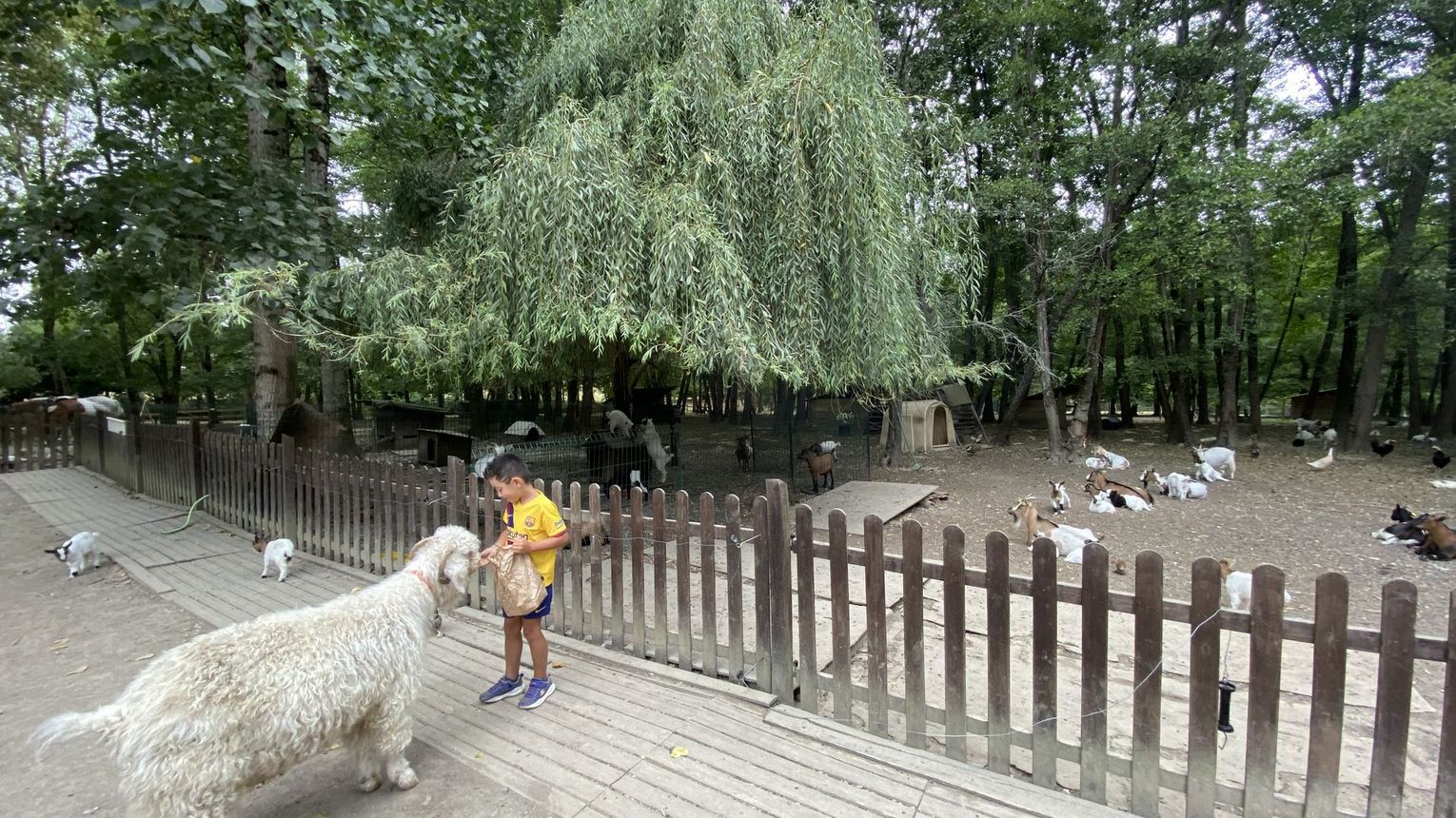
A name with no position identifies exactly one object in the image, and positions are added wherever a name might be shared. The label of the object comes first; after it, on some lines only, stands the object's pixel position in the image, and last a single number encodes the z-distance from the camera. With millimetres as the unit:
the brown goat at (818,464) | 10586
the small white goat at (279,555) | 5734
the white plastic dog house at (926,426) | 18062
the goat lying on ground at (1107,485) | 10445
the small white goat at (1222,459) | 12602
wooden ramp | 8816
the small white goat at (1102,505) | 9984
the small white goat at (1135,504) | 10048
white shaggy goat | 2189
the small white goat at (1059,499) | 9914
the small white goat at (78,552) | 6309
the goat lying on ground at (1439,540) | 7031
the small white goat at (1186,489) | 10781
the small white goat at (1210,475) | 12188
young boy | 3451
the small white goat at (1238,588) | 4984
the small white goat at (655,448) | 10219
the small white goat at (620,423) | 10914
